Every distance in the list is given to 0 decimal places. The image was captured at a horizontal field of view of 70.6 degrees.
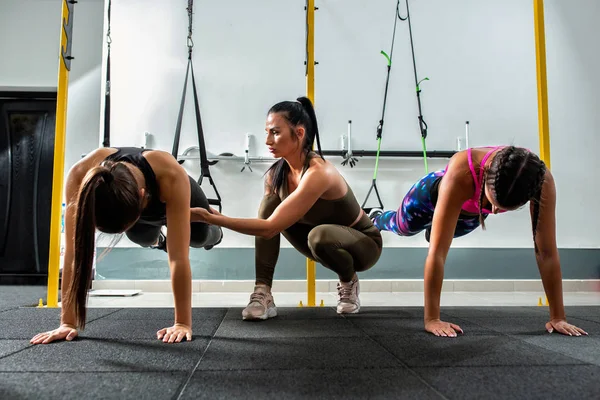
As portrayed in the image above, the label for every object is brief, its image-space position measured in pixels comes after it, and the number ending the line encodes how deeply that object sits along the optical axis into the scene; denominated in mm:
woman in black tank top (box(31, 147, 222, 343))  1224
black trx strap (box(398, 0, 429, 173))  2883
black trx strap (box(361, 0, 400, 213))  3002
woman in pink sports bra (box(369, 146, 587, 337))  1376
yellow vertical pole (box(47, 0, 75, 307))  2201
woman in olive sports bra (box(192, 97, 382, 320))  1694
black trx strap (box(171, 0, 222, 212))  2244
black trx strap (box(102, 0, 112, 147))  2102
